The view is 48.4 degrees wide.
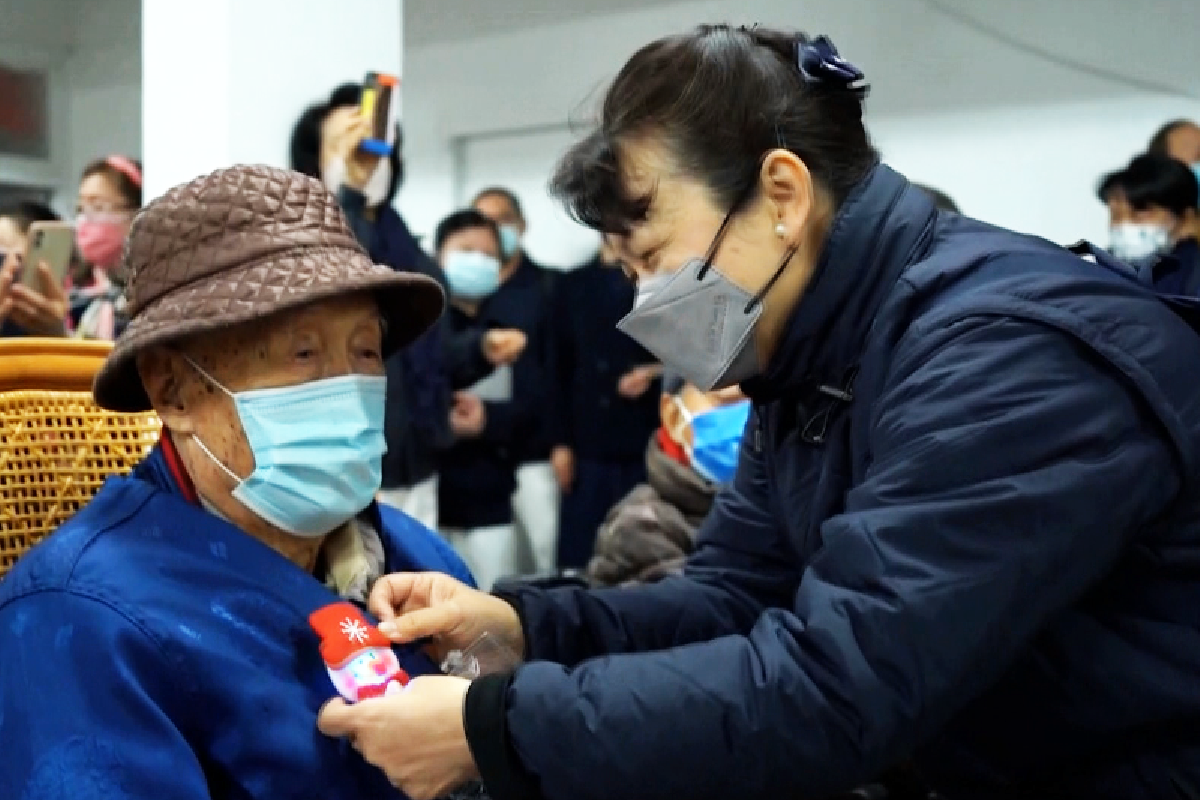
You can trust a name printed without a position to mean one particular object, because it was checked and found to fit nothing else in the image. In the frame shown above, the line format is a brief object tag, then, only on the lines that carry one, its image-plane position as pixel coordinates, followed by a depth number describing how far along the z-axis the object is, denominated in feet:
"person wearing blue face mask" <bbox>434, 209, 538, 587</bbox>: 14.16
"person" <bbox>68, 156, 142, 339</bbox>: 10.46
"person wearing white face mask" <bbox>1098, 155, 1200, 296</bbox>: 12.64
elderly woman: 3.64
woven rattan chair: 4.95
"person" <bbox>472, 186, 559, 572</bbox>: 15.35
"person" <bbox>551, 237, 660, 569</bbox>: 15.48
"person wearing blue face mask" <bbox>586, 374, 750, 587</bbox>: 8.59
